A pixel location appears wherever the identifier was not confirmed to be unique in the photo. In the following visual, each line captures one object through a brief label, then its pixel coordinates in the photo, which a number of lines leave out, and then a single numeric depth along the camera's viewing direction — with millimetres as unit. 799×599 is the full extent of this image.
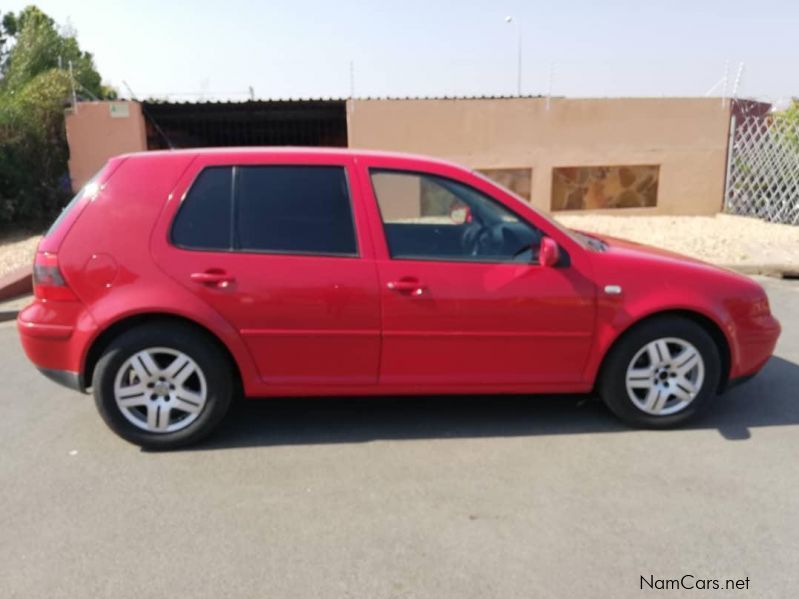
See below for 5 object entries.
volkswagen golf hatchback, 3617
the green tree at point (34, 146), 10719
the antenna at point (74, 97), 10653
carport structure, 11484
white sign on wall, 10750
